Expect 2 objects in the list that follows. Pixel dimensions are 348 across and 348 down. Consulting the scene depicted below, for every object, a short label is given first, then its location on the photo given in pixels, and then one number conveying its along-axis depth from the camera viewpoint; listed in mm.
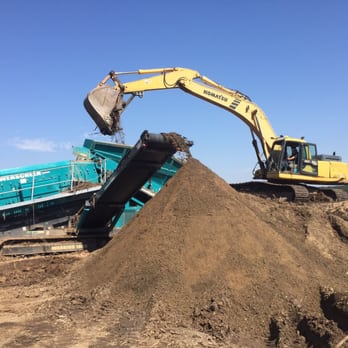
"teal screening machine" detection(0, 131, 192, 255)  9289
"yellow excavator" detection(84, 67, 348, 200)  12875
